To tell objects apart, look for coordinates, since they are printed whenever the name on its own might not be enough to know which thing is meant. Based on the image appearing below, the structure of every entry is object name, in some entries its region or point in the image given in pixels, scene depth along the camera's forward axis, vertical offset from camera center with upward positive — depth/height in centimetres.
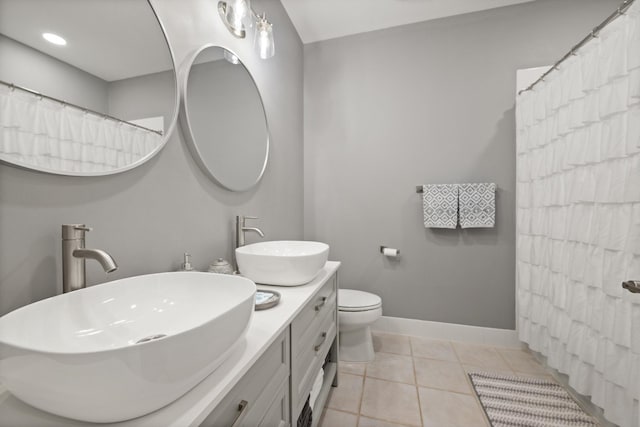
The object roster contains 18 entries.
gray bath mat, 134 -105
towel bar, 218 +19
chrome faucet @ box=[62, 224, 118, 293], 61 -11
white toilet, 177 -76
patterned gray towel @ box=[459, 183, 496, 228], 198 +5
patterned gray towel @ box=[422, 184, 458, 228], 205 +5
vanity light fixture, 127 +96
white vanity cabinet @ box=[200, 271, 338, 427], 55 -46
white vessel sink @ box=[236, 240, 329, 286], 102 -22
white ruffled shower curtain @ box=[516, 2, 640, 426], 108 -3
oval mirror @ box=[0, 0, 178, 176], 58 +34
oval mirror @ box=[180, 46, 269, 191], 108 +44
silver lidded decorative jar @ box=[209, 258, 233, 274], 102 -22
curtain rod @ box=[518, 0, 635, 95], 111 +86
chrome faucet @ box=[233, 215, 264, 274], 129 -10
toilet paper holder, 216 -33
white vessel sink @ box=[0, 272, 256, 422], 33 -23
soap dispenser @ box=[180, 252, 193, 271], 93 -19
